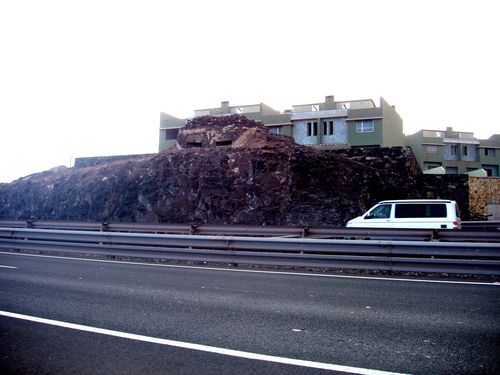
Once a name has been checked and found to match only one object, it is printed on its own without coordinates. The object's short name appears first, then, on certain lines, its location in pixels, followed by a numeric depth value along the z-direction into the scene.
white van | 13.51
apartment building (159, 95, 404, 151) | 43.12
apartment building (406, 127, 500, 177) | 52.22
